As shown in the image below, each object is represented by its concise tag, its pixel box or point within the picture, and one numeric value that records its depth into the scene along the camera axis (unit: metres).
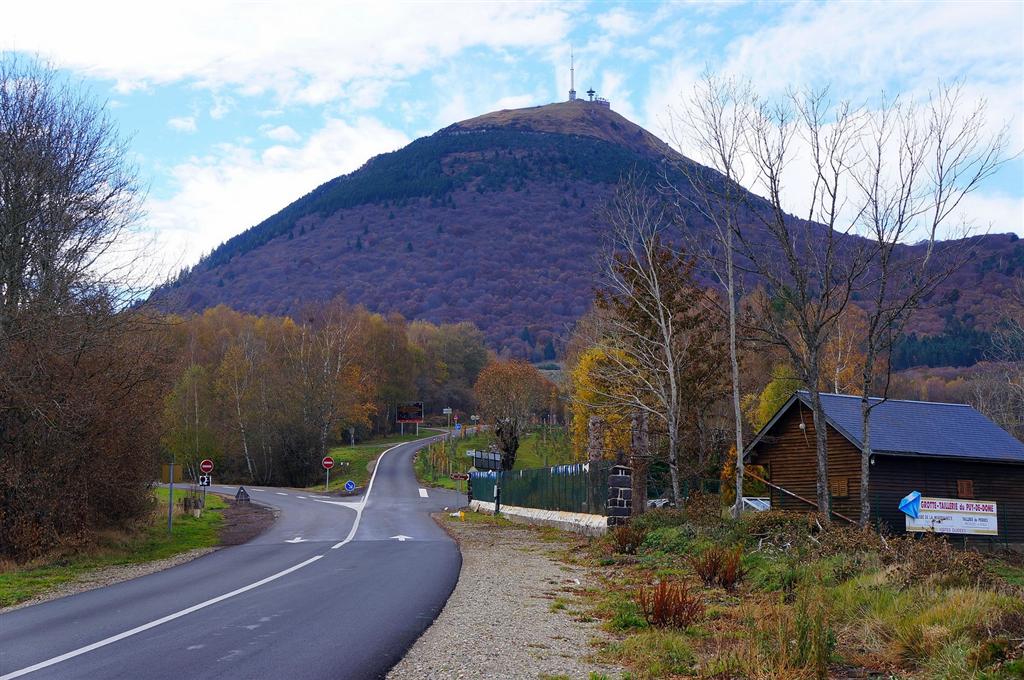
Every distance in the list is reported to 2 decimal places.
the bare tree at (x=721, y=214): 23.11
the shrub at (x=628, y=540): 20.62
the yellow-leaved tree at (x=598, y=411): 29.30
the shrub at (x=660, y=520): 21.56
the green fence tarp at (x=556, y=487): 27.64
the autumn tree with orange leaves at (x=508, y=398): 64.50
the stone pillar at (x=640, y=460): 24.86
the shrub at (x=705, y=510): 20.48
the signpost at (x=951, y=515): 27.59
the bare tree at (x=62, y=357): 19.27
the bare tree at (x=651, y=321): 26.97
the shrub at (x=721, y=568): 14.08
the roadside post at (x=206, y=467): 38.96
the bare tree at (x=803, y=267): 20.47
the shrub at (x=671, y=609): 10.75
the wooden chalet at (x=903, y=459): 30.02
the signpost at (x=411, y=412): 106.62
